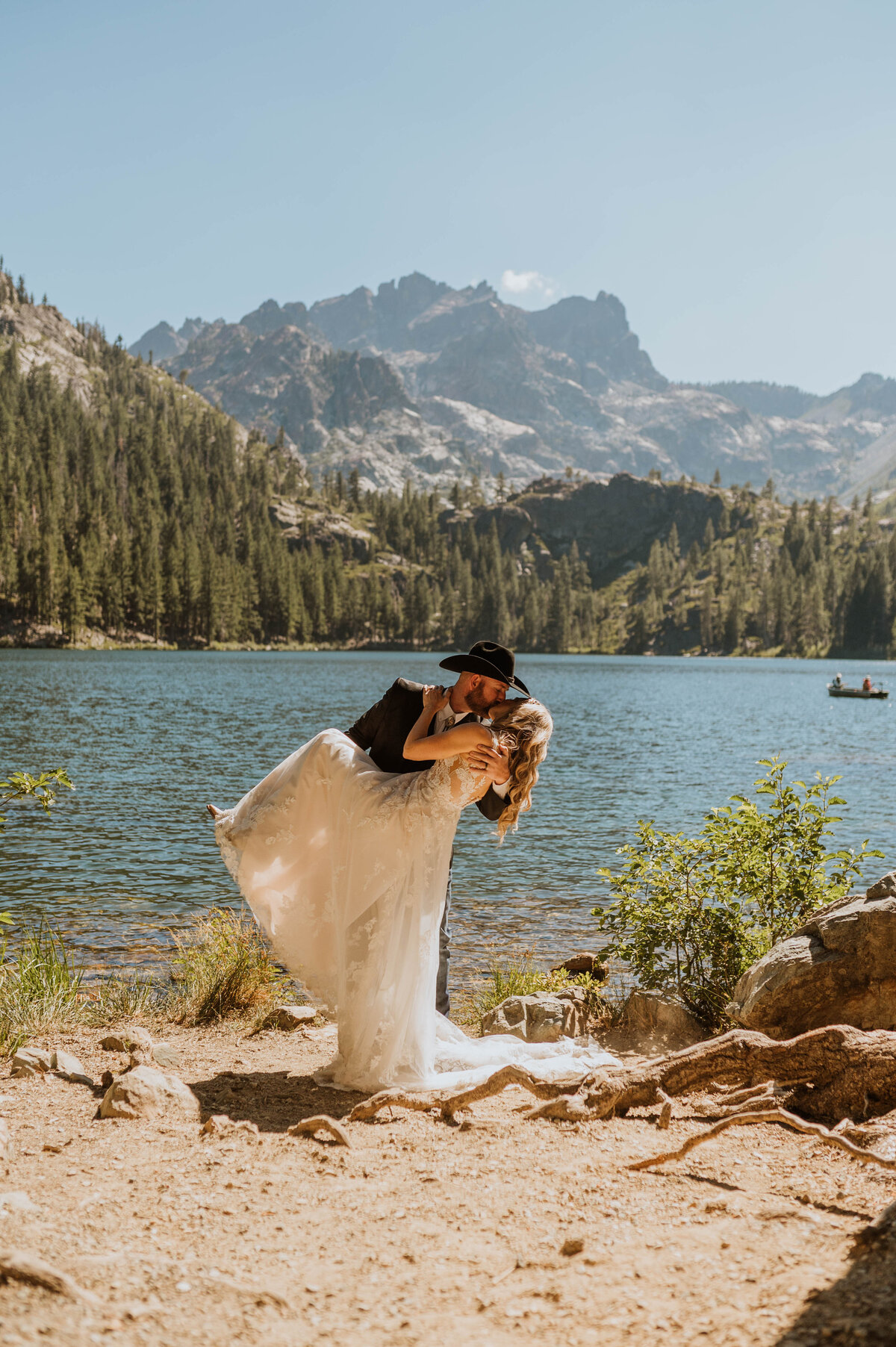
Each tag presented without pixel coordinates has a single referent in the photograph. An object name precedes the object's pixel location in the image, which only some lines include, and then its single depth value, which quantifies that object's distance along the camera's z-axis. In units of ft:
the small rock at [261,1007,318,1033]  27.12
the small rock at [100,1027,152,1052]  23.38
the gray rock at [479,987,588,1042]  25.13
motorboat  240.94
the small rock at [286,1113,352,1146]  16.48
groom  19.21
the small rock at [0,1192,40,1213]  12.62
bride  19.60
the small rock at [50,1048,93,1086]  20.42
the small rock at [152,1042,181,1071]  22.31
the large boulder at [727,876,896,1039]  19.34
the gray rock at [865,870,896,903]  20.39
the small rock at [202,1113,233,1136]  16.96
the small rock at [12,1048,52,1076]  20.66
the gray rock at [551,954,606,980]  34.03
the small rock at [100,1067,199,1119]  17.84
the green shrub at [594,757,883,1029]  25.40
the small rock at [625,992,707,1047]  24.72
